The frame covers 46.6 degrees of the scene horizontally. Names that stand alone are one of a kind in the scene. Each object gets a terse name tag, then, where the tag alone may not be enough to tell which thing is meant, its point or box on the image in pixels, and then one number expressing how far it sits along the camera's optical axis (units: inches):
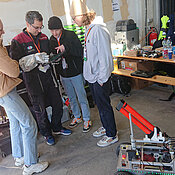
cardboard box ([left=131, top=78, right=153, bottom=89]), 162.4
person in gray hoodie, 80.8
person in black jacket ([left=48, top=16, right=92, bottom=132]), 101.9
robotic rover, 65.3
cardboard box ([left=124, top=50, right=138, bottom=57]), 138.7
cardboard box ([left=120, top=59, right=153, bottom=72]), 146.6
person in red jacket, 87.7
